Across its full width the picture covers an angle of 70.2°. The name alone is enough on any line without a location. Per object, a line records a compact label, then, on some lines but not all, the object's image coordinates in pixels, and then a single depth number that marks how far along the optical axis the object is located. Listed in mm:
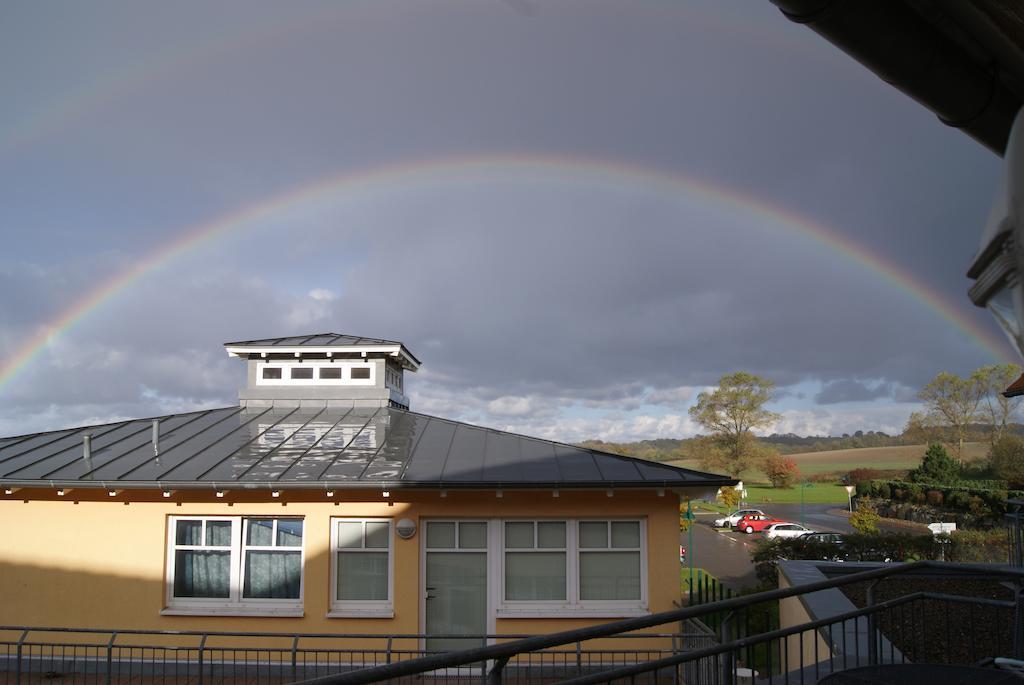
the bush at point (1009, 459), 41906
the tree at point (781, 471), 64375
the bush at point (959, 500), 38762
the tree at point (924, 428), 54125
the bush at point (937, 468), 45125
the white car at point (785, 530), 42344
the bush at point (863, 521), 29625
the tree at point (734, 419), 62469
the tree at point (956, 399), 51688
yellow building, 12469
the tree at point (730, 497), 40438
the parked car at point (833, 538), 21014
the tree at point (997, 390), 49781
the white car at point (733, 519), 49656
